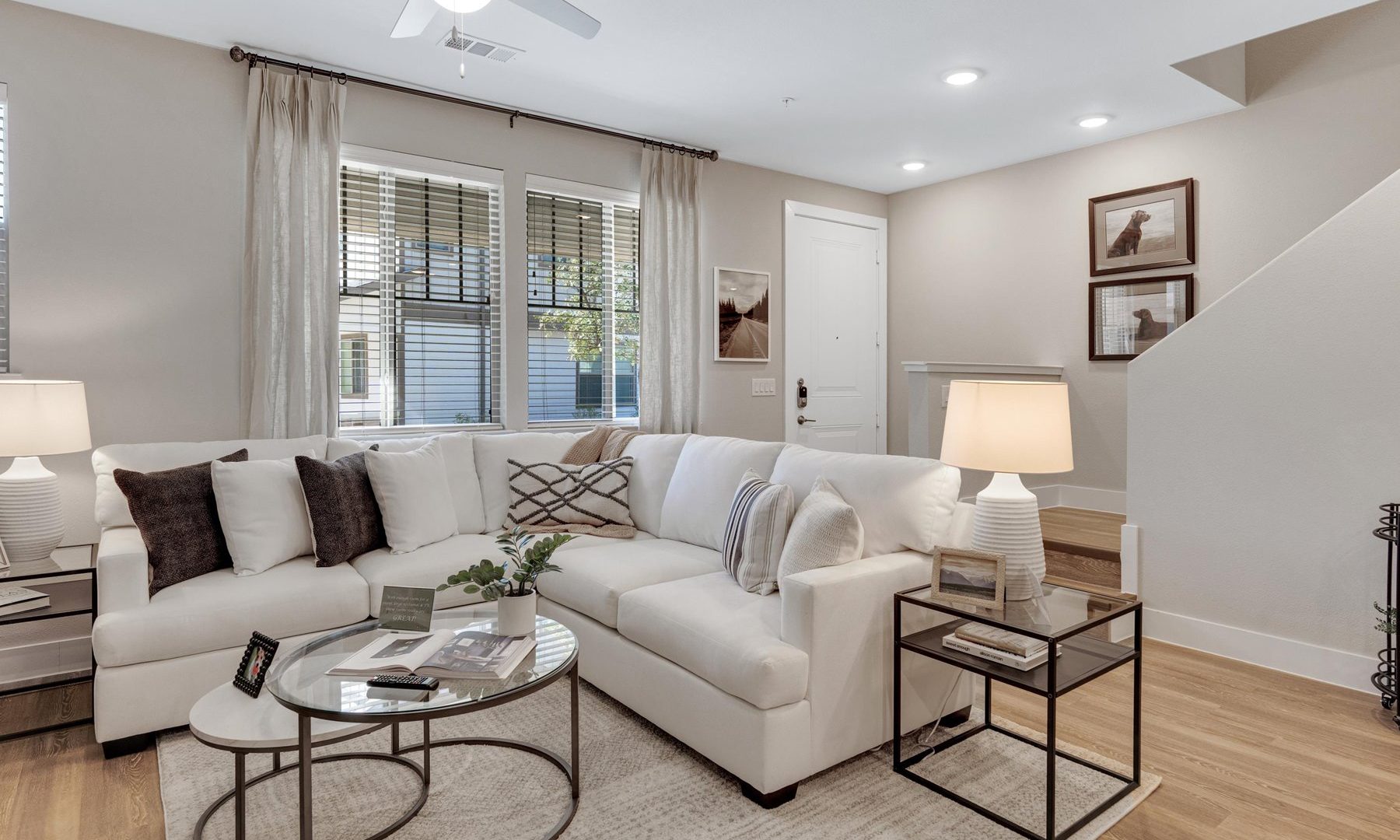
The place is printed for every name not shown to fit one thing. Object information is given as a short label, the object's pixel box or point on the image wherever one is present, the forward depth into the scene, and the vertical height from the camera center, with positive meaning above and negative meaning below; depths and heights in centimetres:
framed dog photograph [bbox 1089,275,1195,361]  475 +61
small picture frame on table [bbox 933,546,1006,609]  223 -50
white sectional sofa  220 -69
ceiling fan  243 +127
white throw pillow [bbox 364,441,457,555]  324 -39
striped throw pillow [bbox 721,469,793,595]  265 -45
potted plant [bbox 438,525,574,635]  216 -51
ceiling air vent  260 +129
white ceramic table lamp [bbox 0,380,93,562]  265 -14
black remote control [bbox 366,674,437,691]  184 -66
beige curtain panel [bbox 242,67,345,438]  356 +71
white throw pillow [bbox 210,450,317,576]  289 -41
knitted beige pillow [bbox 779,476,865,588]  244 -42
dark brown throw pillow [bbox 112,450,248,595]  273 -41
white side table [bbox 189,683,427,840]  172 -74
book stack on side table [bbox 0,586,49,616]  257 -65
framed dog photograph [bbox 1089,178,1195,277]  471 +113
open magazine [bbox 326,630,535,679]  193 -65
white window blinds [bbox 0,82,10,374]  311 +57
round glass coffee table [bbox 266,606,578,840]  171 -67
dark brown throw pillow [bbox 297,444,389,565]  304 -41
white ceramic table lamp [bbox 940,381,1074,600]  246 -14
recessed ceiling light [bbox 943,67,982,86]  381 +166
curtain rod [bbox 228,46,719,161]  354 +165
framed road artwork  526 +64
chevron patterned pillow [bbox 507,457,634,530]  366 -42
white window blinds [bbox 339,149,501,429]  400 +62
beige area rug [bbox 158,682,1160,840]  206 -112
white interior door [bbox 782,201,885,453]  571 +62
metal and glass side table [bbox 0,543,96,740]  256 -69
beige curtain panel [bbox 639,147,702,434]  486 +74
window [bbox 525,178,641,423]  458 +65
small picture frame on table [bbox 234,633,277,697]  191 -65
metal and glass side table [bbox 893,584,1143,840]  200 -70
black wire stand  270 -69
